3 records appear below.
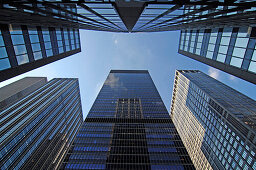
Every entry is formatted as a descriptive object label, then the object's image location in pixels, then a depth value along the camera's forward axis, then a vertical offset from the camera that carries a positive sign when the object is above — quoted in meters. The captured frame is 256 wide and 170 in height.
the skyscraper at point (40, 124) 55.47 -43.35
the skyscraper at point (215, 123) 53.09 -38.90
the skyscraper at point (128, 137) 54.41 -46.59
